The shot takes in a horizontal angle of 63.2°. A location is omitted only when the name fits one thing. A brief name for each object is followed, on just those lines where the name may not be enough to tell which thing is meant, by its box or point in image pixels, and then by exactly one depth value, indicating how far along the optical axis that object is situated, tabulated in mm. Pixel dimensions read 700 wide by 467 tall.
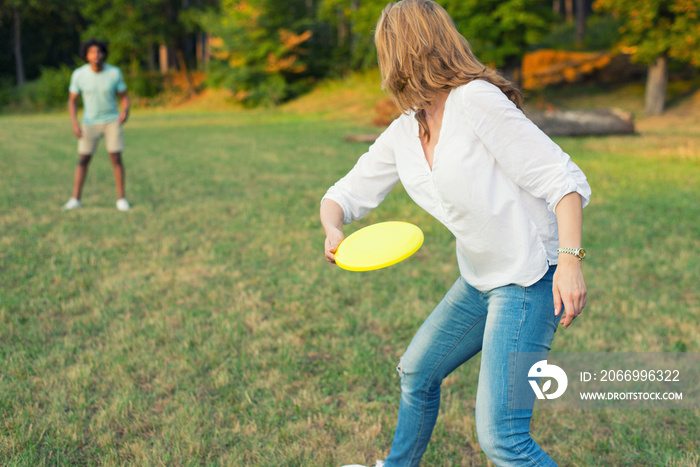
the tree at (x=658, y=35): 20203
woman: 1854
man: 8102
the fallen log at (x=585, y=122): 15336
